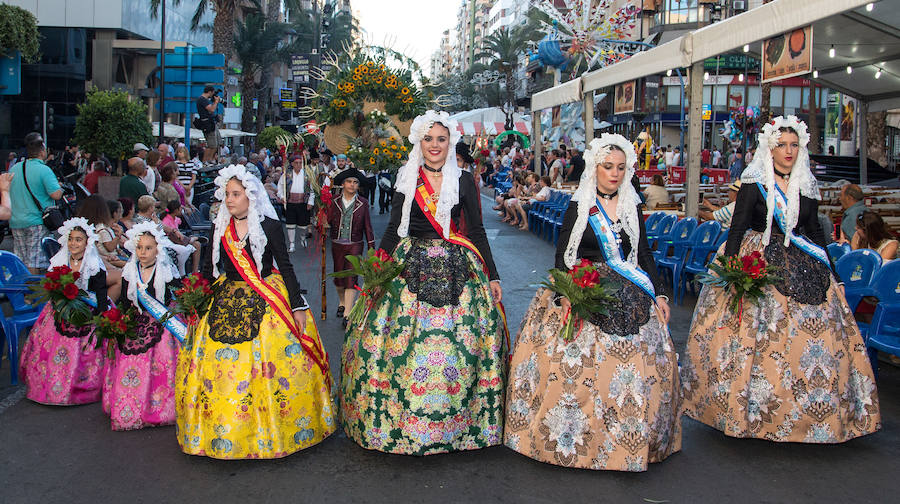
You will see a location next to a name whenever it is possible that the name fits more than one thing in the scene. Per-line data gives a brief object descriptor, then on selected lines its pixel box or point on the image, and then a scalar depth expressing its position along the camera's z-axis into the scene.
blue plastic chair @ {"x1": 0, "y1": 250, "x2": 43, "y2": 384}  7.33
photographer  16.59
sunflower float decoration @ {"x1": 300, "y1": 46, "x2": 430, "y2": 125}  7.97
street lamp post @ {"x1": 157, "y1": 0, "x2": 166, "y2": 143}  19.55
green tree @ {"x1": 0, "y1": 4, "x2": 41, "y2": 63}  20.25
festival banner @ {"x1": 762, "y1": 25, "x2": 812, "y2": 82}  9.59
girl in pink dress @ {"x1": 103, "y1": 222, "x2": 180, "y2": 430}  6.08
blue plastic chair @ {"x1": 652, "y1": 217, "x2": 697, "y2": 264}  11.30
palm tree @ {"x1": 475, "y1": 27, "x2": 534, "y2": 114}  69.25
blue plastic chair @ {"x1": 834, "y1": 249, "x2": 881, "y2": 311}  7.11
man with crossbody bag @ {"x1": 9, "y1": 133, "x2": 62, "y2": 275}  10.00
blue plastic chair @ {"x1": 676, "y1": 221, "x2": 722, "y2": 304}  10.73
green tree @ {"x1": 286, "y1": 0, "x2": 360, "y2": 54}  52.22
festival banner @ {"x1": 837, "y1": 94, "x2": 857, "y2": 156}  28.94
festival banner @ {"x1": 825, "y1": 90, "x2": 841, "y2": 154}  38.31
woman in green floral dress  5.20
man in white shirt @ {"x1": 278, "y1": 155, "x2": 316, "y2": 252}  16.09
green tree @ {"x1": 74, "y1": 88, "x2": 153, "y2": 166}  17.67
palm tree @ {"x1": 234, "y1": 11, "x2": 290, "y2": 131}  44.84
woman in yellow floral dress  5.20
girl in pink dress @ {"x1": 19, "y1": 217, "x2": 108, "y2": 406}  6.69
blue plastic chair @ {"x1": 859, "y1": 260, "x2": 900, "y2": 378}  6.68
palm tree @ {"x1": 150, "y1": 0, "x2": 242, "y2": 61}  29.77
